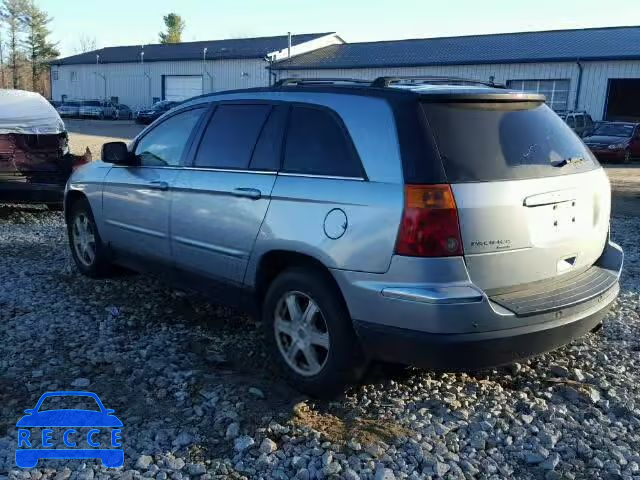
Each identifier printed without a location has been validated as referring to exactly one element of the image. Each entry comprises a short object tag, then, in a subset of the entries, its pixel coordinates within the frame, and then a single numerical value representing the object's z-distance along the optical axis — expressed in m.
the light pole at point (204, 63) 50.17
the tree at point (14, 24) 72.75
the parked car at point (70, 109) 50.12
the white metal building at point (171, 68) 47.91
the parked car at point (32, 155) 8.71
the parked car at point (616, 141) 21.41
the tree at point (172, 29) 85.69
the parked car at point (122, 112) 50.47
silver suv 3.18
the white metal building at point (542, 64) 31.42
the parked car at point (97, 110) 49.81
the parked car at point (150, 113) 39.50
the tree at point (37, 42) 74.81
